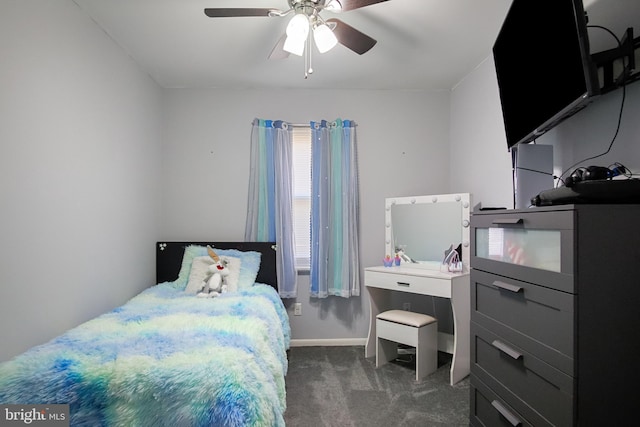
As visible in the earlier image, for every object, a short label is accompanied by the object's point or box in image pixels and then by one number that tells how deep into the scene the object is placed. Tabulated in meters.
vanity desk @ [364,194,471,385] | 2.69
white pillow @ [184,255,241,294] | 2.82
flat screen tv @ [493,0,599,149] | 1.29
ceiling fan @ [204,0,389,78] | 1.77
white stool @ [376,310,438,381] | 2.69
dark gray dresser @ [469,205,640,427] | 1.12
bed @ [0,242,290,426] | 1.29
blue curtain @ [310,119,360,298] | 3.36
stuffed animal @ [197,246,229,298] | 2.69
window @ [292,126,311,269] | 3.48
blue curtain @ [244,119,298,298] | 3.33
